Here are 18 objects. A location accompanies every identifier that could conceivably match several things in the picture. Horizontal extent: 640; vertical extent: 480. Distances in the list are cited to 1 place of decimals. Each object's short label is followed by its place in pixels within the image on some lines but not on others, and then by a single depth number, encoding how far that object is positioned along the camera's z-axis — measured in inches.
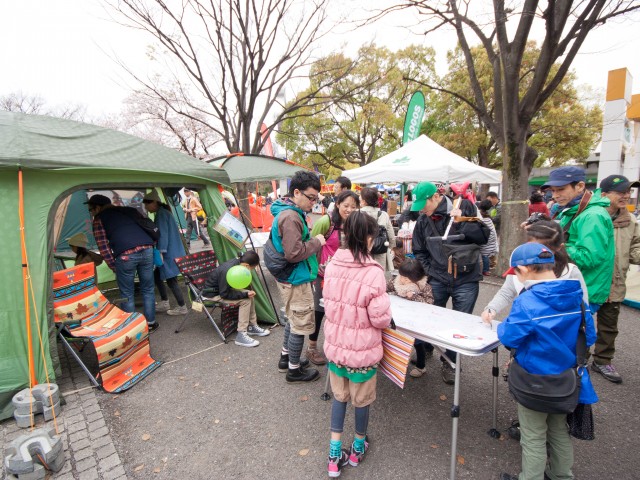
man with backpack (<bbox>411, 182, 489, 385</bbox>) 112.6
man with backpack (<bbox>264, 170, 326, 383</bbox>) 112.4
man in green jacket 95.0
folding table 80.8
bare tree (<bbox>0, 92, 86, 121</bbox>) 755.4
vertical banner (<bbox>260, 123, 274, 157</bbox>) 674.2
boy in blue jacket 64.5
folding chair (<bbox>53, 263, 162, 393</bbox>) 126.3
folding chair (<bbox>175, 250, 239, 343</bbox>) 168.1
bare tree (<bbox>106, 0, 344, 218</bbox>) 328.5
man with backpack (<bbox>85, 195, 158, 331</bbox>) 166.2
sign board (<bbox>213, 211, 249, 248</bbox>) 177.7
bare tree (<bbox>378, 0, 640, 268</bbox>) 194.2
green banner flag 373.4
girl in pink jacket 78.5
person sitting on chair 163.2
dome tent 114.5
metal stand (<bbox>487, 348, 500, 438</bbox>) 96.7
